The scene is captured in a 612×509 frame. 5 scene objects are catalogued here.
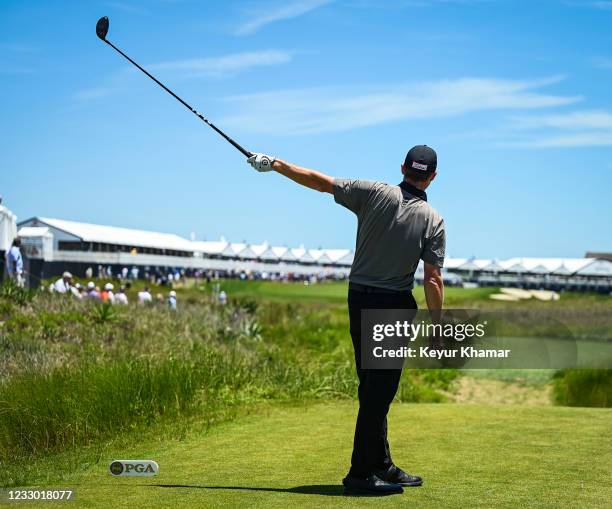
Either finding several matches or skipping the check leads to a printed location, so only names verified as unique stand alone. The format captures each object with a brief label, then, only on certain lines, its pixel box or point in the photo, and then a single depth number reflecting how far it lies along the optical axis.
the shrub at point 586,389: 15.76
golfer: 6.03
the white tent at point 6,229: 25.28
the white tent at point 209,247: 108.56
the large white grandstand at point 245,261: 83.69
